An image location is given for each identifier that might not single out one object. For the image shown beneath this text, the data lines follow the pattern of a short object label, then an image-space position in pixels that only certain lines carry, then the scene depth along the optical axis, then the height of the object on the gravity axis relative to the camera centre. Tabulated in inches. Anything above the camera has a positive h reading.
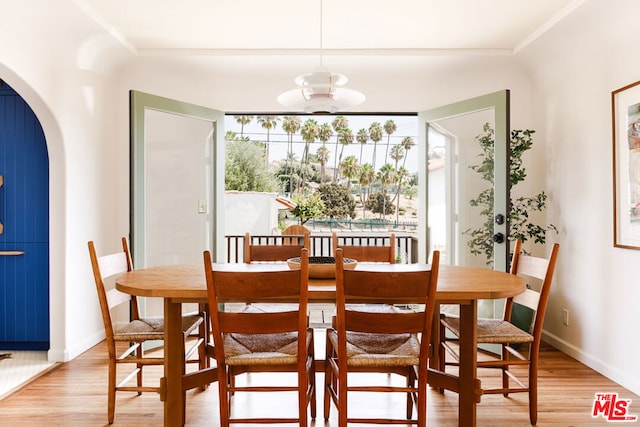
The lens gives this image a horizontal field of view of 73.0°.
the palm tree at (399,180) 560.1 +42.5
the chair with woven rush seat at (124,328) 87.5 -25.4
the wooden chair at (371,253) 112.7 -10.5
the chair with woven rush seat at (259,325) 69.7 -18.8
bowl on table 87.8 -11.3
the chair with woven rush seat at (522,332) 88.0 -25.3
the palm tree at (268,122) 514.7 +108.6
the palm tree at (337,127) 546.9 +109.0
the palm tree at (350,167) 544.4 +57.6
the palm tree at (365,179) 543.8 +42.7
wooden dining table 75.4 -17.9
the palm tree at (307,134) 530.0 +97.5
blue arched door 133.9 -4.4
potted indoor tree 137.1 +3.5
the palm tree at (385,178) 553.3 +44.8
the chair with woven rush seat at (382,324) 69.2 -18.3
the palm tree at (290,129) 511.8 +104.3
